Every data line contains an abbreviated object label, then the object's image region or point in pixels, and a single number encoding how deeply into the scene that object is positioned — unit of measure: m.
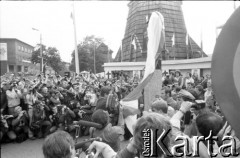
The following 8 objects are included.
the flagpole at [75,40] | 16.35
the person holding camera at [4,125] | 6.38
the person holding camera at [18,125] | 6.85
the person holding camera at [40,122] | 7.30
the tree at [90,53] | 51.03
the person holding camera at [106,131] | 2.64
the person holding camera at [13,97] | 6.84
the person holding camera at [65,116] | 7.50
